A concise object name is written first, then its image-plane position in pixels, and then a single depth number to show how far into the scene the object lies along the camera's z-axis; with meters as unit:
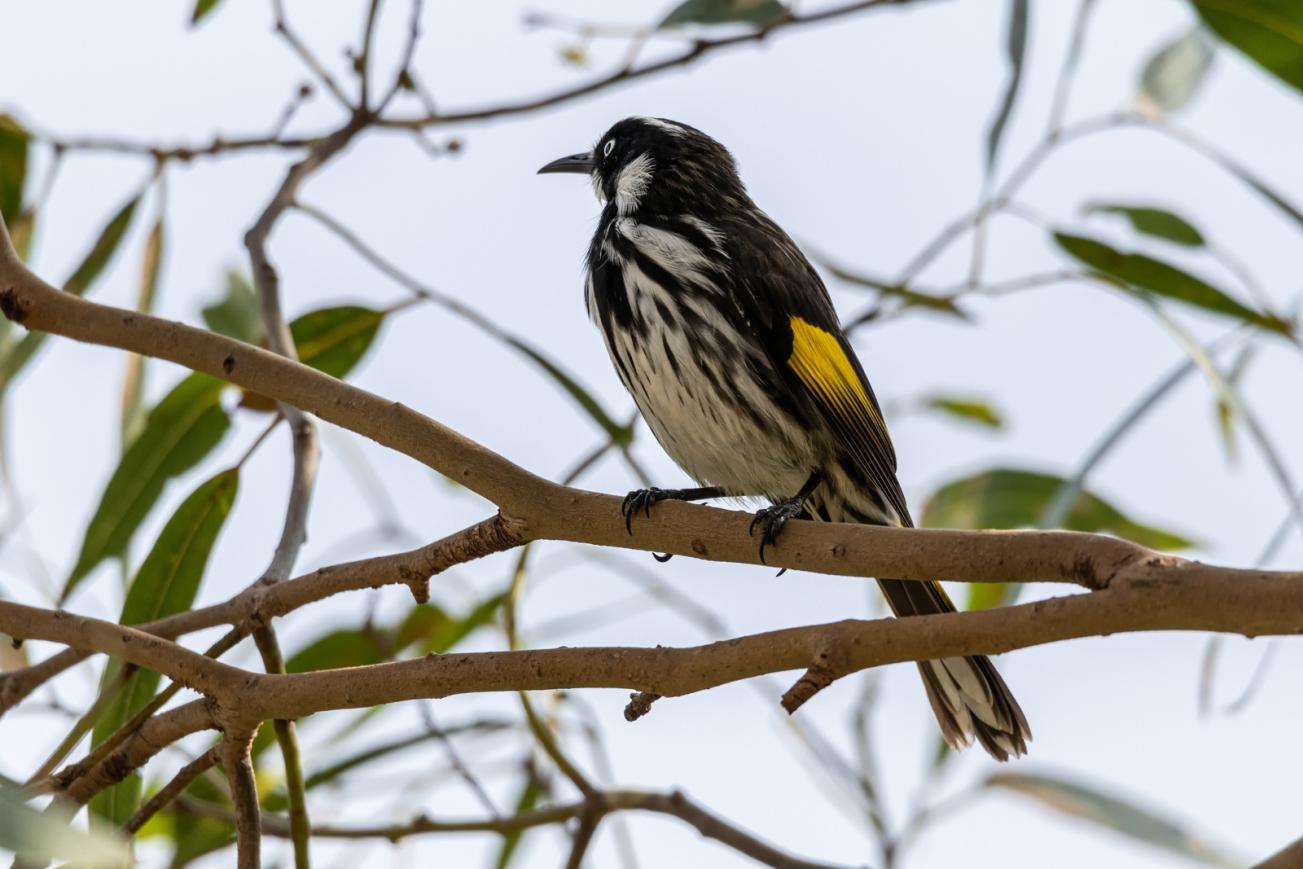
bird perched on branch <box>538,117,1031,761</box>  7.38
